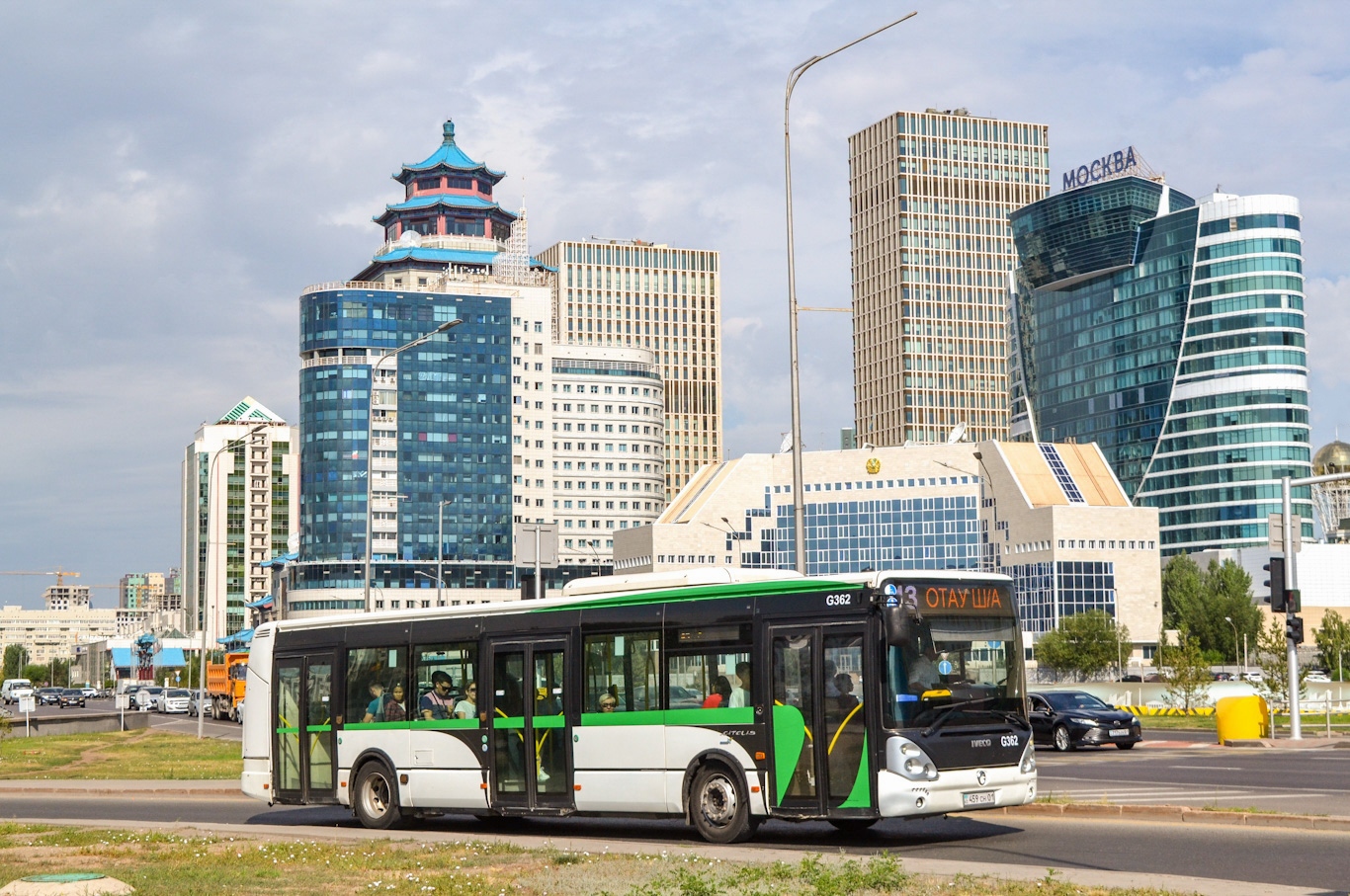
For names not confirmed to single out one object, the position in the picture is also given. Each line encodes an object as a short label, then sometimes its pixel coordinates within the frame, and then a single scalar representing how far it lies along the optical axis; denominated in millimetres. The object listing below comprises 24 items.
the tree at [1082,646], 122188
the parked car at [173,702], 93062
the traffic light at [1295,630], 38750
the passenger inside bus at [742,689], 18391
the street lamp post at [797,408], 26609
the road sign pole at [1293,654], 38906
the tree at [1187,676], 60469
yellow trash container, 38469
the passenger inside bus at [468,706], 21203
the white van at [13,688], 111275
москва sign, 189000
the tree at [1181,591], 146375
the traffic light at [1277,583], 38156
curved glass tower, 177750
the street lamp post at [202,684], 52000
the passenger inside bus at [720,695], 18578
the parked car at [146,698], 97125
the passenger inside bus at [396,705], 22109
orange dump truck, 73688
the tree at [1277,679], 51006
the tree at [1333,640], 110688
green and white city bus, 17359
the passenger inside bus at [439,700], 21547
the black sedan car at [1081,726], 37344
